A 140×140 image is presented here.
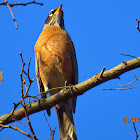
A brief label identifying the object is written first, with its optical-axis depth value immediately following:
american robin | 11.25
